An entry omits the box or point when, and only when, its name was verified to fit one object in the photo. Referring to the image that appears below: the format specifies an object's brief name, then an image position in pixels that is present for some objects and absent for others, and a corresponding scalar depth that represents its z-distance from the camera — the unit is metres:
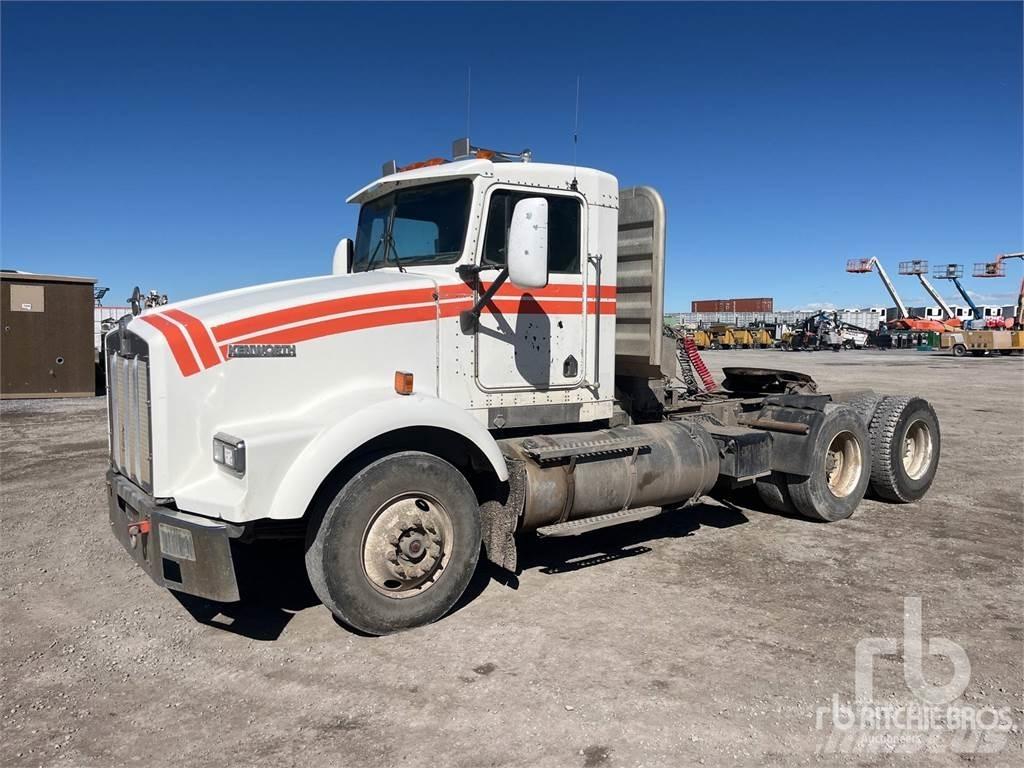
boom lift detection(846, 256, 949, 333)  56.47
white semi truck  4.11
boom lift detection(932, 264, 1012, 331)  77.06
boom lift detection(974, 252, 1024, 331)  74.81
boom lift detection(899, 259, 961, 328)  77.45
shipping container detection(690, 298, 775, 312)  81.68
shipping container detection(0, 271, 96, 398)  16.22
